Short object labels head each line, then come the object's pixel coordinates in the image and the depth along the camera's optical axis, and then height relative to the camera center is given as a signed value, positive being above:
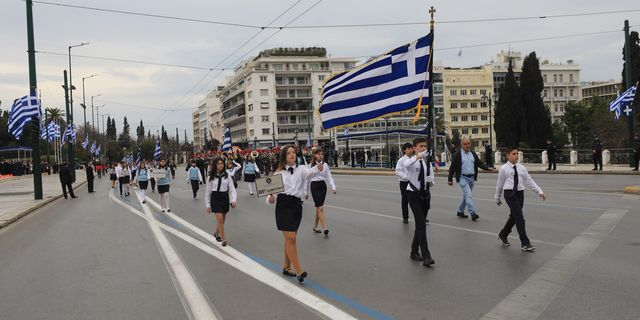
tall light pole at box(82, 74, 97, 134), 61.19 +6.31
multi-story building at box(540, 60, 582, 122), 123.56 +13.27
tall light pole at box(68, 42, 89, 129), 45.04 +6.04
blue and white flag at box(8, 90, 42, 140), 22.75 +2.25
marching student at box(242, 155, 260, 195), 21.67 -0.68
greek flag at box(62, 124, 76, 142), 40.78 +2.24
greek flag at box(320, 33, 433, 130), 11.38 +1.44
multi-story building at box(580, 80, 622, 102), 146.64 +15.02
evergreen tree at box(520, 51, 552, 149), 56.91 +4.15
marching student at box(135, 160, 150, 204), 20.47 -0.71
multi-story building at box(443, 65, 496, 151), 112.25 +9.58
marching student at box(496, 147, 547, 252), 8.14 -0.64
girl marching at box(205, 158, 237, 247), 10.02 -0.65
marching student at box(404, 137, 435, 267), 7.18 -0.59
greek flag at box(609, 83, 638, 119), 26.00 +1.86
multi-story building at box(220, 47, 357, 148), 102.06 +11.81
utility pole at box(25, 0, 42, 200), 22.36 +3.49
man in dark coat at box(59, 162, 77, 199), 24.92 -0.73
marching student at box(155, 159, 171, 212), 16.05 -0.94
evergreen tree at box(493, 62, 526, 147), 57.28 +3.04
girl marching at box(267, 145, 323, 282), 6.59 -0.58
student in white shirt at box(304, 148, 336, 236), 10.41 -0.71
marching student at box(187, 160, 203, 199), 20.86 -0.80
